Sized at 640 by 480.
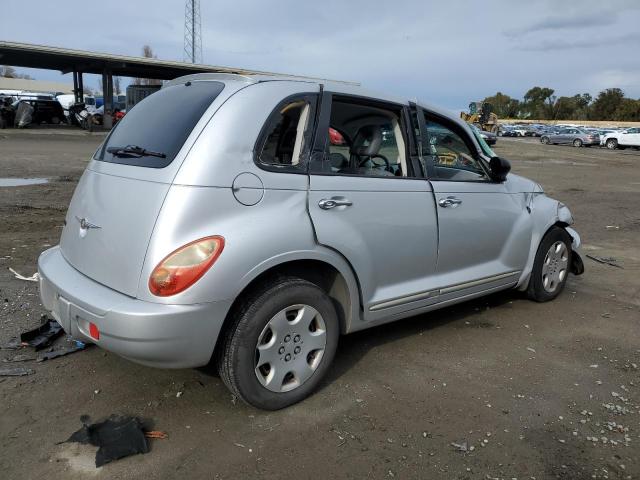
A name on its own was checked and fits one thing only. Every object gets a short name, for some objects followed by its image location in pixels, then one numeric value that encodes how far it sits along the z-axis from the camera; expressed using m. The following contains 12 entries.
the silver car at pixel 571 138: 41.16
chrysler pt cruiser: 2.70
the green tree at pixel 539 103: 90.12
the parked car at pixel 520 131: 58.77
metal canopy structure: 28.84
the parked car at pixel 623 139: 38.28
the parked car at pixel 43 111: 31.31
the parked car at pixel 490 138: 29.37
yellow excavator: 36.41
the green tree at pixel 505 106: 99.38
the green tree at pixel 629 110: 74.69
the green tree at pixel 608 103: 78.25
